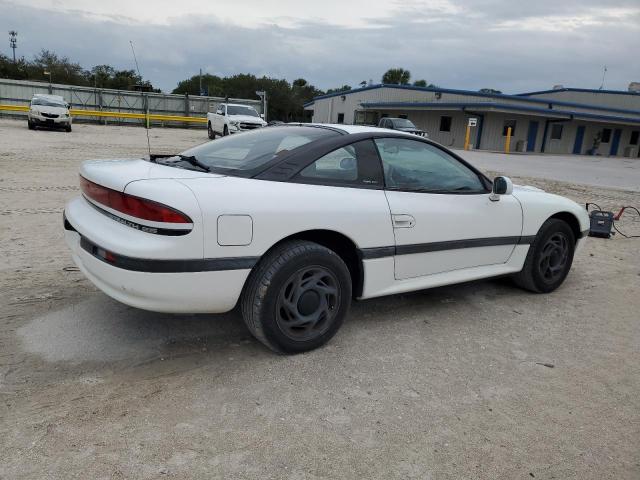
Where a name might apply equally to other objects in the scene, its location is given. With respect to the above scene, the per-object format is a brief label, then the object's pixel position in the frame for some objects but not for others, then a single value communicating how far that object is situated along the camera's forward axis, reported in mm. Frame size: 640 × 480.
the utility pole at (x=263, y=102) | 34119
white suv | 22438
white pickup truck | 21750
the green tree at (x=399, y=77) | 80250
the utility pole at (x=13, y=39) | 72375
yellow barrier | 27844
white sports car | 2766
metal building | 35781
